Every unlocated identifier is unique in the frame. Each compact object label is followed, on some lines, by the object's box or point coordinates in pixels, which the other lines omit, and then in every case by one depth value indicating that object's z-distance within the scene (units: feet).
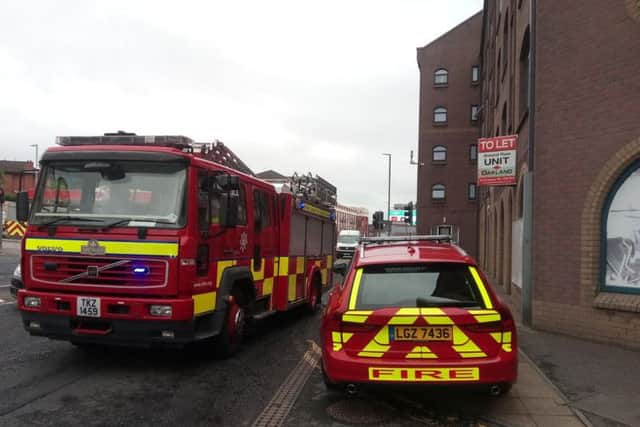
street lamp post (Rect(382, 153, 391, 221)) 173.68
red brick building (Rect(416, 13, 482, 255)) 138.62
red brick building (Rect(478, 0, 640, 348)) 27.27
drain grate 16.12
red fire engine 19.67
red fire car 15.19
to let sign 41.91
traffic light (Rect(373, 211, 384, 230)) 85.46
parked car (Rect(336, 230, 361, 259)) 120.26
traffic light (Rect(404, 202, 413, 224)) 95.42
